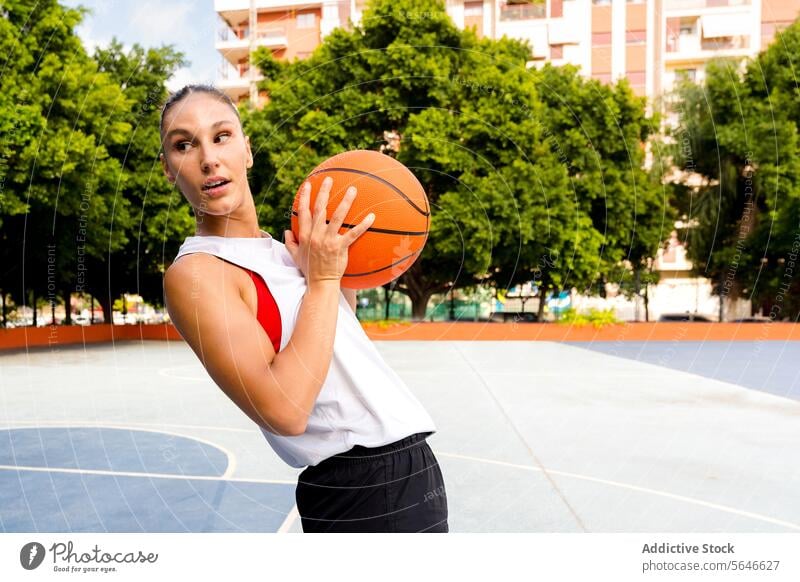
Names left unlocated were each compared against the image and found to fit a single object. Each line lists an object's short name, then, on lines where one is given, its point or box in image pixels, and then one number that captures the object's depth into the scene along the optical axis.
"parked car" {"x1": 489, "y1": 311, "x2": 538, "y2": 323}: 24.14
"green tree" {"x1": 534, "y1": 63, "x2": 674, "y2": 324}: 18.78
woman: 1.30
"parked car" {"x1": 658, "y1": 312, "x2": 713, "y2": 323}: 23.77
